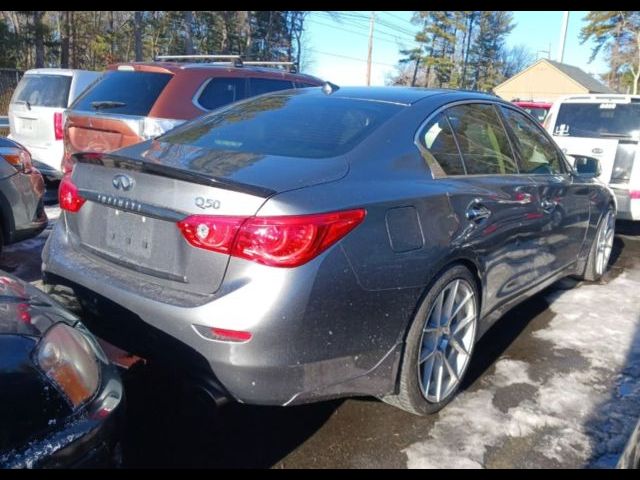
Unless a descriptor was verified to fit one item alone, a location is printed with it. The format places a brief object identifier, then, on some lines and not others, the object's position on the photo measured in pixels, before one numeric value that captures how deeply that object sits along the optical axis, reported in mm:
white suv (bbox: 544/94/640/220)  6820
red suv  5788
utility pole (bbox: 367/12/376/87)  42125
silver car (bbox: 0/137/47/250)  4195
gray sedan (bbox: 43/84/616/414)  2078
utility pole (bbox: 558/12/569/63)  21728
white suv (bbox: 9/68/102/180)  7523
